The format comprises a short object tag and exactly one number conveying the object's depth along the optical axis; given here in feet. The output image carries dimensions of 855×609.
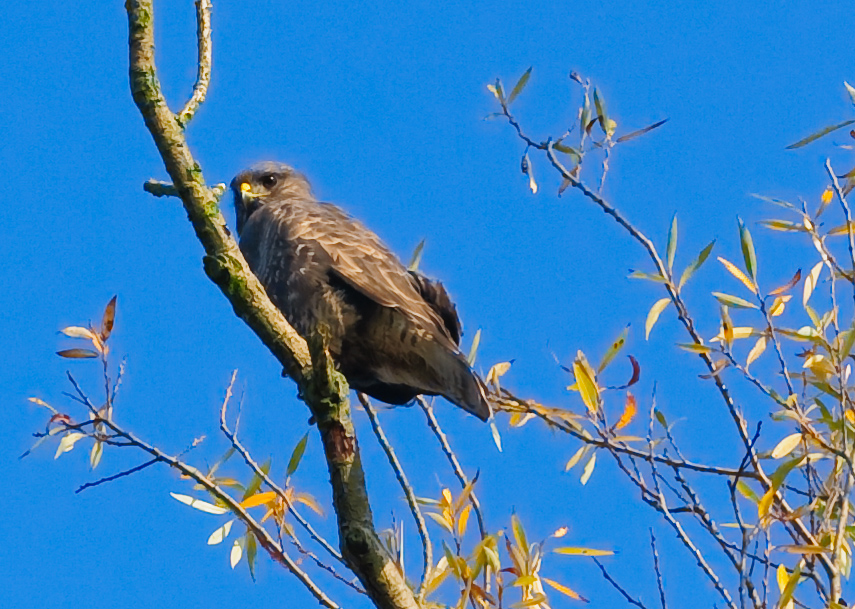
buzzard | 31.71
